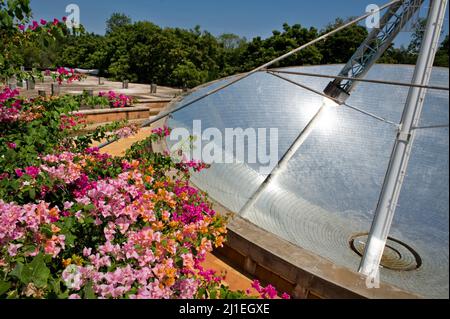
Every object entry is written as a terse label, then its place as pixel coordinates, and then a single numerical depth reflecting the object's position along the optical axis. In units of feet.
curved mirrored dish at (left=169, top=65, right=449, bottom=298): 15.57
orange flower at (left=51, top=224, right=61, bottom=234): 8.04
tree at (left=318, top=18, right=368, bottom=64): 98.84
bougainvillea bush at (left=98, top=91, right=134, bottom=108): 20.15
